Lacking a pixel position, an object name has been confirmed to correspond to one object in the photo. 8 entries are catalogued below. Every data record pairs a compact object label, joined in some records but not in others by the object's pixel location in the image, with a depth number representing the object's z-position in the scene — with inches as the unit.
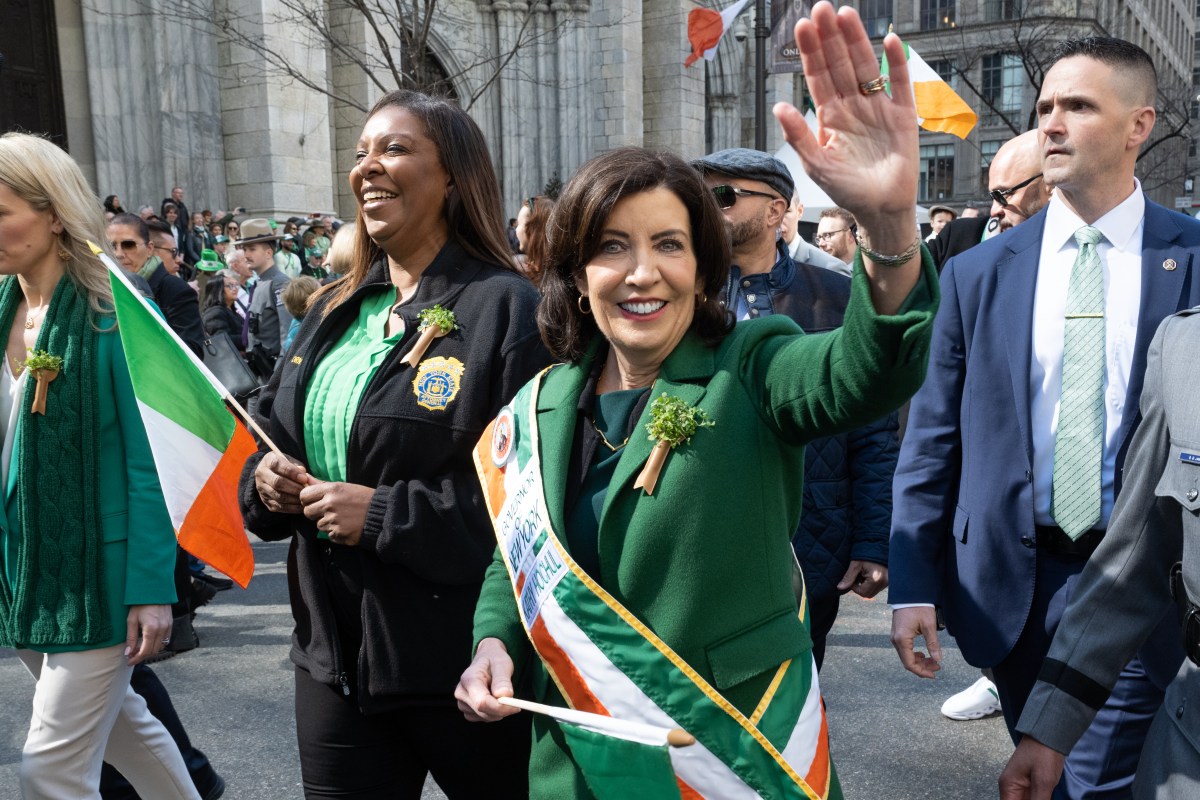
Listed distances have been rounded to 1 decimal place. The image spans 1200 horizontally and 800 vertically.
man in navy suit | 108.0
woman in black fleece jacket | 99.3
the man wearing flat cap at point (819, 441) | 132.6
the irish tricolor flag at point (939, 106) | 345.7
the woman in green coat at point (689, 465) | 65.7
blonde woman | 113.0
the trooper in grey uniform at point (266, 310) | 370.3
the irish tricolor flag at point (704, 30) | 672.4
